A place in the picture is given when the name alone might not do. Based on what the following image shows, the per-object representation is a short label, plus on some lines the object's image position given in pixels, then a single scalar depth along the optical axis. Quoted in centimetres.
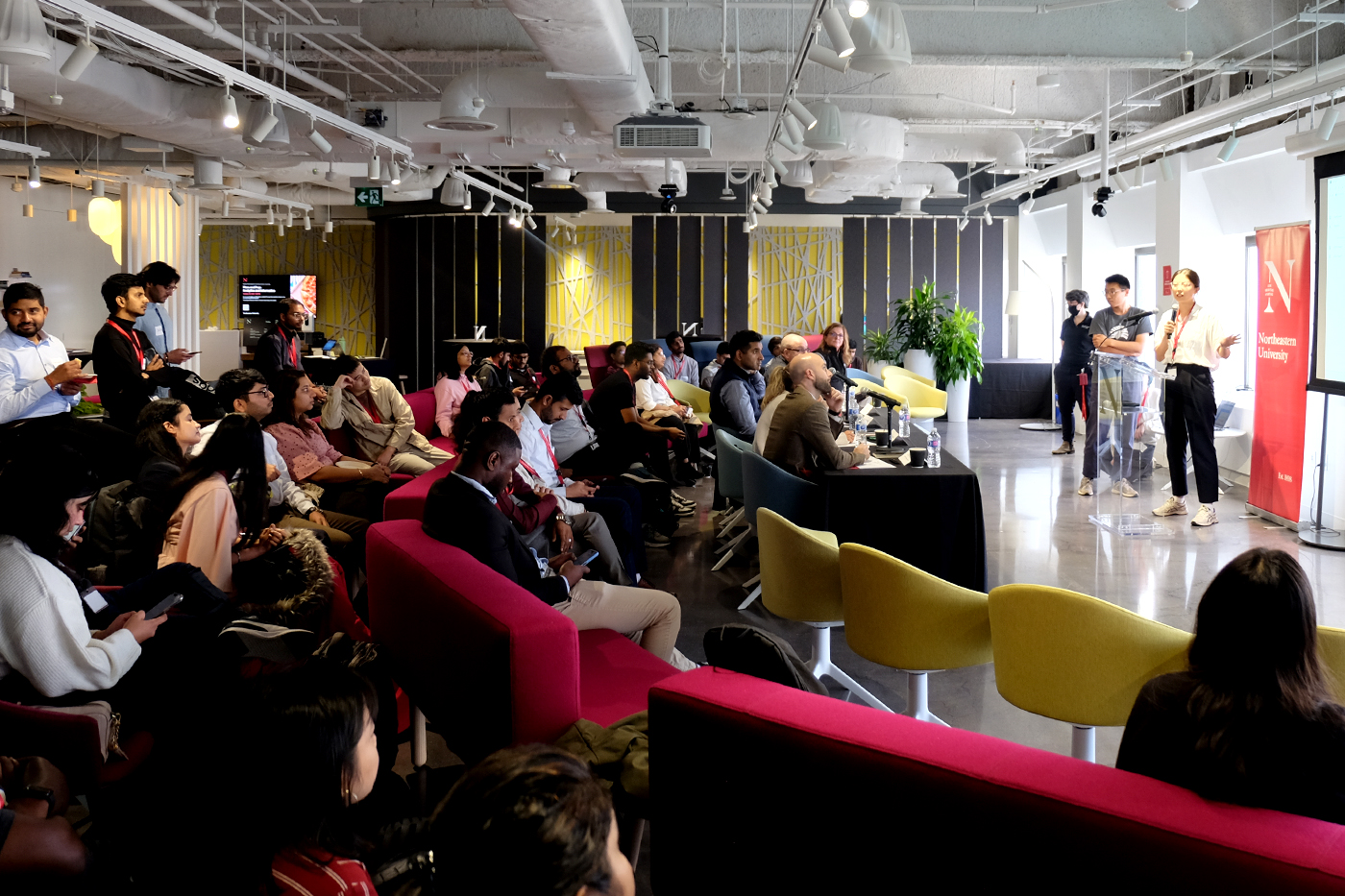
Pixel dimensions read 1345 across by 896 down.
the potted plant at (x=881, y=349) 1488
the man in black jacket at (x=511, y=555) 328
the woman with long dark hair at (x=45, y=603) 243
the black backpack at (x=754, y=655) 231
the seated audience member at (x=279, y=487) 464
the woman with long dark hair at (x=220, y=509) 334
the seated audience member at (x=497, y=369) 951
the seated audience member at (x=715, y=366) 1135
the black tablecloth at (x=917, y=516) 515
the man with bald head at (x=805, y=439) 518
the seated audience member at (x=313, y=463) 534
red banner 674
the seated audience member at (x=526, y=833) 131
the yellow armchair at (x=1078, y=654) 276
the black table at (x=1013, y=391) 1412
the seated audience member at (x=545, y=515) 424
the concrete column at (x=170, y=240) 1302
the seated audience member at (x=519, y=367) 972
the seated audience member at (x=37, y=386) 483
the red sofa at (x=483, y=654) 253
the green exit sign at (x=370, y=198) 1391
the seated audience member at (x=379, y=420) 630
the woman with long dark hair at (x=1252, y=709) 171
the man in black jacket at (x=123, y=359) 557
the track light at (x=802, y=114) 700
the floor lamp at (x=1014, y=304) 1552
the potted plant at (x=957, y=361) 1359
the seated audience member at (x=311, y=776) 172
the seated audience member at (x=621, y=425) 720
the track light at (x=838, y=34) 466
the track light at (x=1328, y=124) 626
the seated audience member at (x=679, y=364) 1126
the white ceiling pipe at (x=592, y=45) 550
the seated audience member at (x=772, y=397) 567
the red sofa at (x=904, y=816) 151
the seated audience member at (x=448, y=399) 789
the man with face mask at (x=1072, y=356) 1104
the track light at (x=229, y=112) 685
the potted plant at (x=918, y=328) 1395
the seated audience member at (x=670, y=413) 877
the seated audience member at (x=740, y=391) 734
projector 731
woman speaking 702
